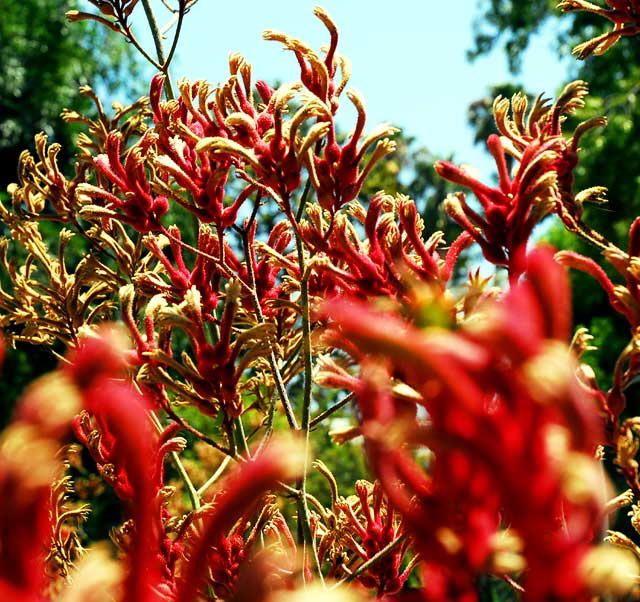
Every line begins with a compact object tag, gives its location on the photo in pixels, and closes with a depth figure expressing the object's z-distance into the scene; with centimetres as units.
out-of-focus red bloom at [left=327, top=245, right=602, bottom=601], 37
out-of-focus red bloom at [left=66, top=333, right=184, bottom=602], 38
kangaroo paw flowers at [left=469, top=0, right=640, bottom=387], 783
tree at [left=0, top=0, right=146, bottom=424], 916
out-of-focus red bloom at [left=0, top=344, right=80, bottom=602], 35
